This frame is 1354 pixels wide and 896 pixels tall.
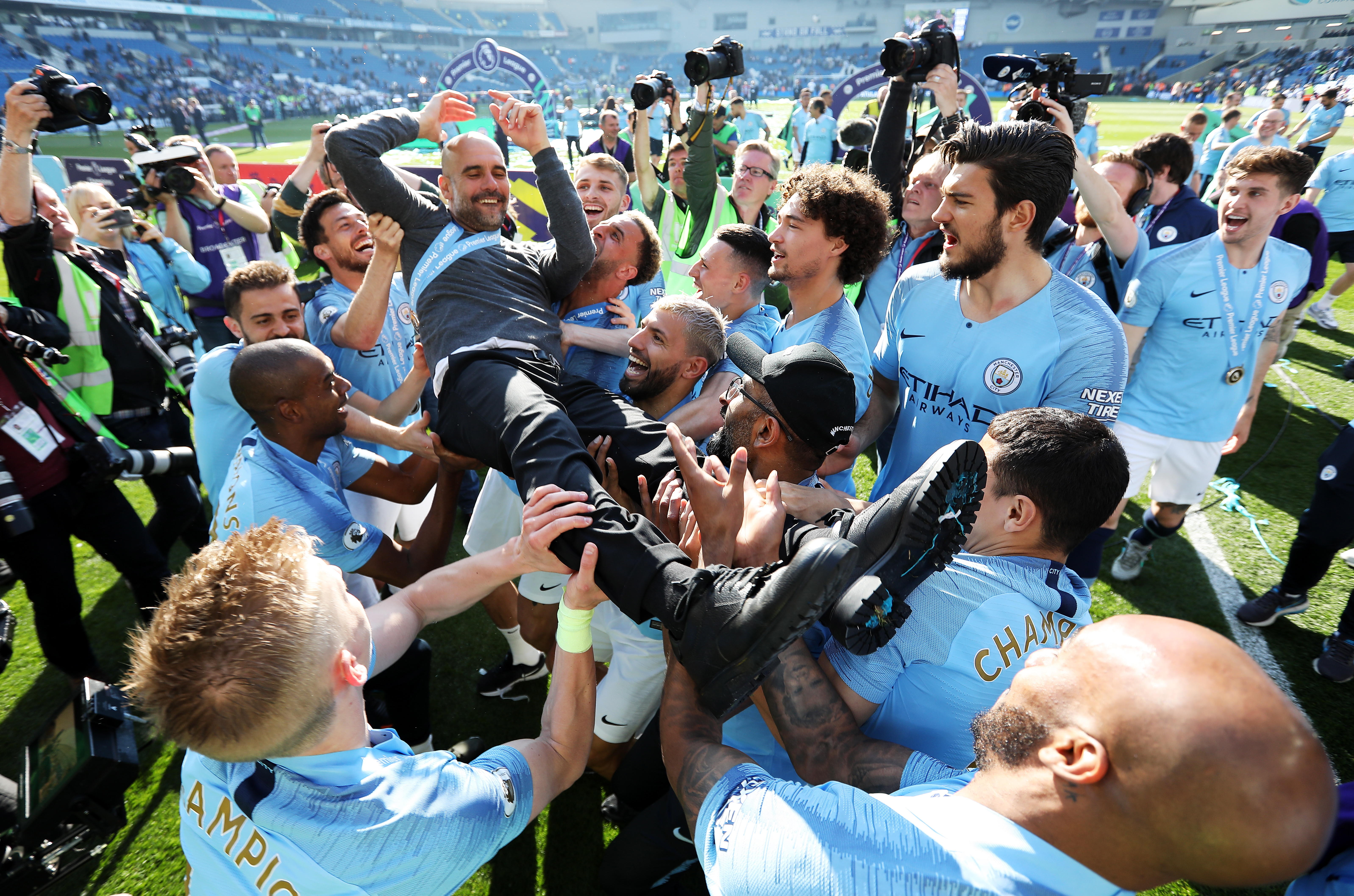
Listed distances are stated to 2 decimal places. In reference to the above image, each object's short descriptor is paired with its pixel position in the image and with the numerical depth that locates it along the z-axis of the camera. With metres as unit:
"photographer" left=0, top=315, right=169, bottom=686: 2.84
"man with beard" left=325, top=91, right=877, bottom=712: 1.45
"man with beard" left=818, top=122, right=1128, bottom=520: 2.27
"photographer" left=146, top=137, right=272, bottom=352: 5.57
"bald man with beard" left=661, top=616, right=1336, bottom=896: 0.91
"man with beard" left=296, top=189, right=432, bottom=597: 3.12
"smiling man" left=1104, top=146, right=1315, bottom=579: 3.42
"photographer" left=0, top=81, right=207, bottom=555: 3.17
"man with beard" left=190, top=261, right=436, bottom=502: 2.78
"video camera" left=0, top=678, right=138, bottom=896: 1.72
